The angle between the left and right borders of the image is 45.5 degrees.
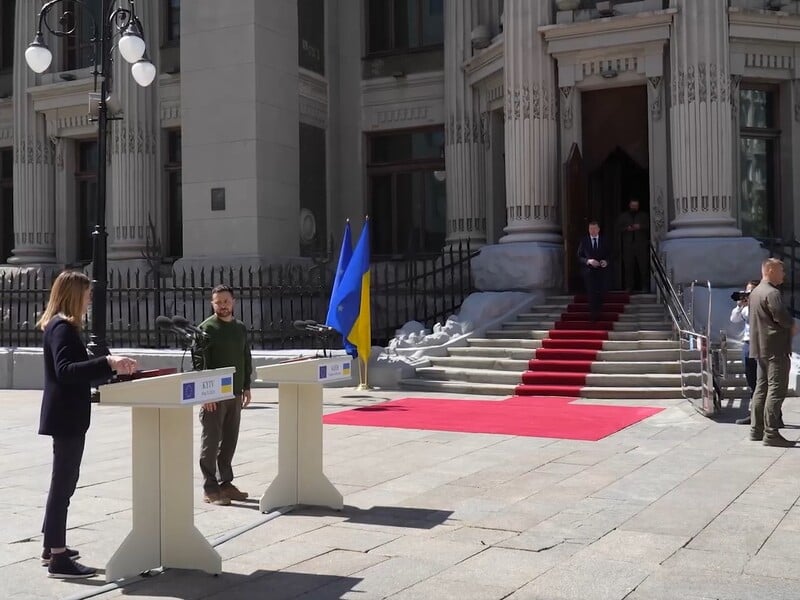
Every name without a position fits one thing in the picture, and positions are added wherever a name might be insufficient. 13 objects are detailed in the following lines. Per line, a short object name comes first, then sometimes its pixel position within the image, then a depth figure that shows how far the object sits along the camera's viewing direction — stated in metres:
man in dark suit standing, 16.59
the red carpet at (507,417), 11.23
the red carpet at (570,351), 14.74
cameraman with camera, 12.07
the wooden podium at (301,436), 7.30
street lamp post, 13.33
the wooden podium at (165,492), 5.59
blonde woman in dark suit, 5.63
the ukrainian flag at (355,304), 15.34
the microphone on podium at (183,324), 8.23
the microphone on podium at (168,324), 8.57
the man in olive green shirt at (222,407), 7.57
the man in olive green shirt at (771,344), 9.77
